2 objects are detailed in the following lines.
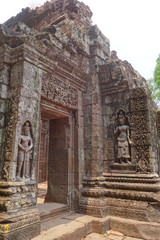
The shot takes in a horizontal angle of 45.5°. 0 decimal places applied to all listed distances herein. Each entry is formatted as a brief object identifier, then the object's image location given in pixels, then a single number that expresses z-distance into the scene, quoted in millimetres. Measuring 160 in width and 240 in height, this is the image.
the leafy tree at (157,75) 16884
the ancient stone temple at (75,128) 3570
